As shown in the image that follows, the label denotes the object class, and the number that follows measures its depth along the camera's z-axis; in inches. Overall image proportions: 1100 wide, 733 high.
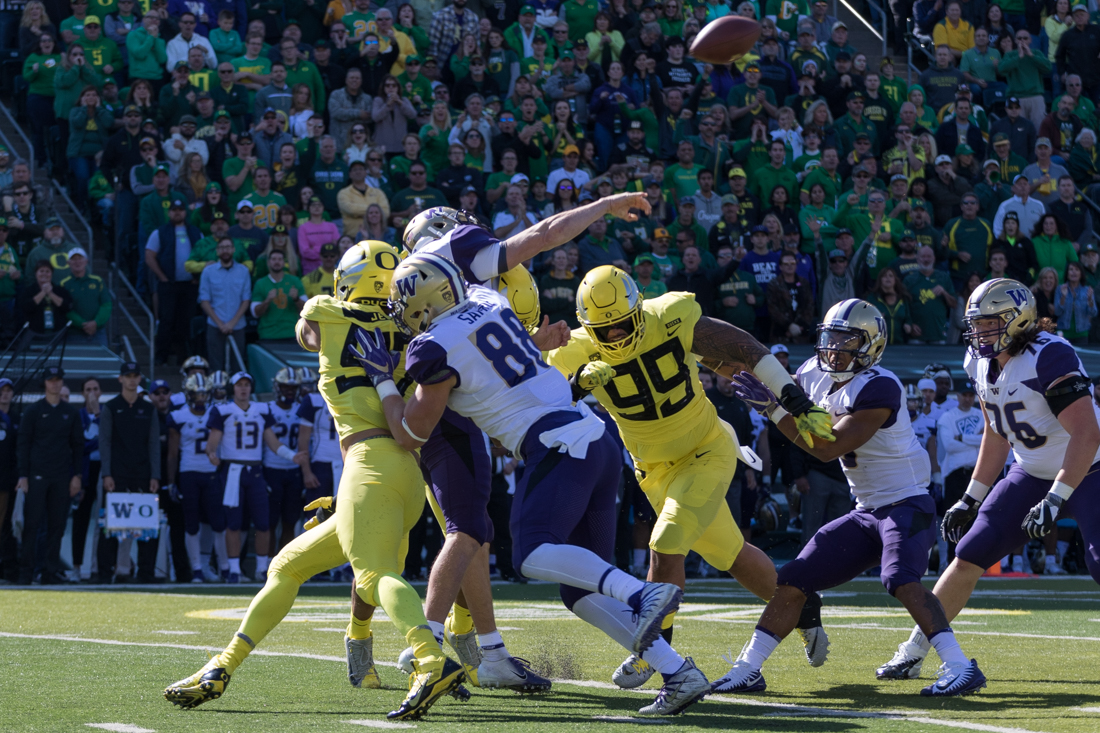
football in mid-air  808.3
